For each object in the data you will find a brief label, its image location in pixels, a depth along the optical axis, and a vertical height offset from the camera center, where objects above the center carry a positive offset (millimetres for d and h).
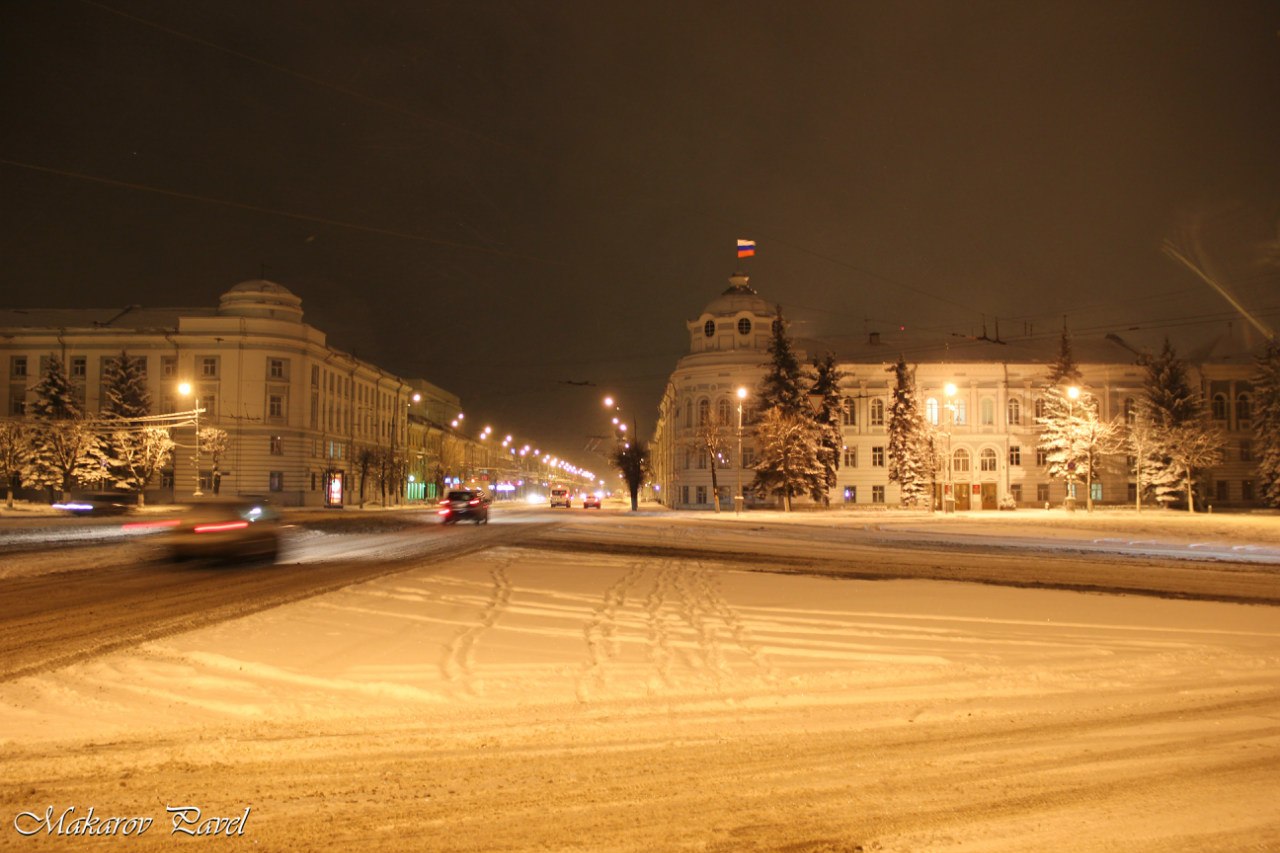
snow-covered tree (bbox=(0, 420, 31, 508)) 59812 +2958
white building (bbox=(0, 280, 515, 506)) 75938 +9509
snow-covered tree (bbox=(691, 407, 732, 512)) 74188 +3616
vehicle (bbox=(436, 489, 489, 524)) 44031 -1115
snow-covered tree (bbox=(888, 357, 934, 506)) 74375 +2771
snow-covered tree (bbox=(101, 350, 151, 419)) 72688 +7988
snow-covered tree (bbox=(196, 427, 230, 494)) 66938 +3174
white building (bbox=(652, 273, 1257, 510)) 82625 +6614
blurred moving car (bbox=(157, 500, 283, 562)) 20266 -1024
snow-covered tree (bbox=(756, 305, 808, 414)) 74250 +8365
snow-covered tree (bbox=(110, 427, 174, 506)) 64750 +2427
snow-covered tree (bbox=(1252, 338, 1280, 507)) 72750 +4482
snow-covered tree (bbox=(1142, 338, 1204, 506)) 72000 +5456
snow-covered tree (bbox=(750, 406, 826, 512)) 70188 +1738
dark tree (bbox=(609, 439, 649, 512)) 81625 +1768
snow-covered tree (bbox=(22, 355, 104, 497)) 62562 +3409
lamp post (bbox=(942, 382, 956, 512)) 52781 -1105
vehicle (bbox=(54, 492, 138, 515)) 52875 -944
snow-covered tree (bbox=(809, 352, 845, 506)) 75125 +6001
